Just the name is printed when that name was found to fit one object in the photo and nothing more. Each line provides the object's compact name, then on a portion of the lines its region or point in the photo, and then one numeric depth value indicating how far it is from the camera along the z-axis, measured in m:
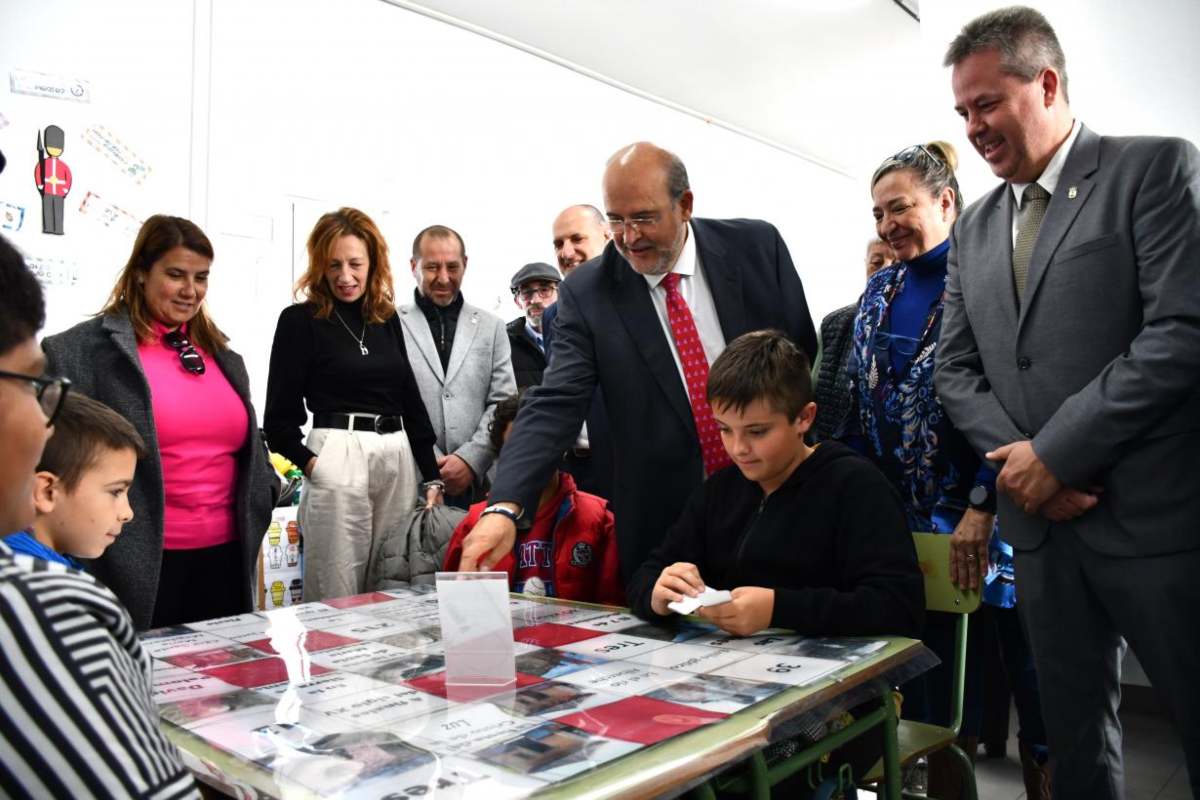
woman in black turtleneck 2.74
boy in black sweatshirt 1.41
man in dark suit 1.93
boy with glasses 0.55
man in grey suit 1.50
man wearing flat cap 3.62
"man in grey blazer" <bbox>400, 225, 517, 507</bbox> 3.19
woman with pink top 2.26
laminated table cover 0.88
